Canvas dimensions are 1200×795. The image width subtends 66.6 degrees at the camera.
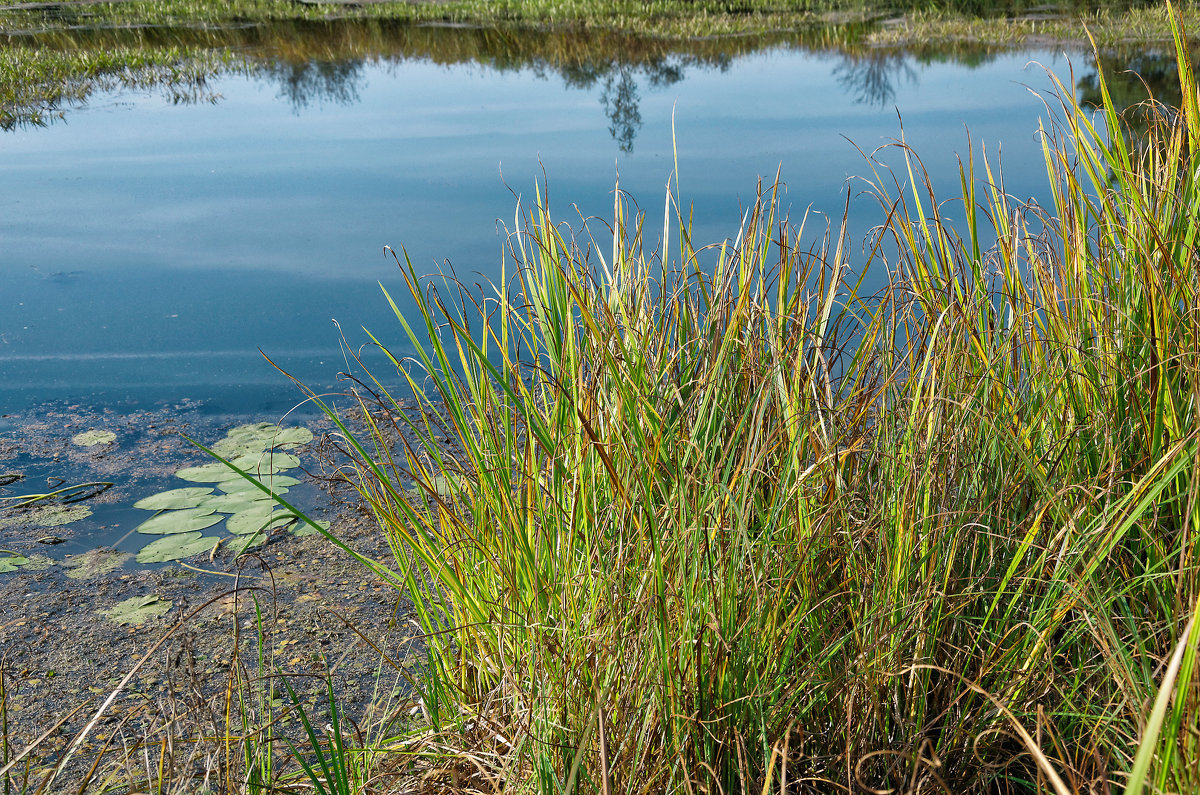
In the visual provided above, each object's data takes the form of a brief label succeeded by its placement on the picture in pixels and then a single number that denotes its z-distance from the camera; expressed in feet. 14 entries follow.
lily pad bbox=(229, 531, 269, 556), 8.10
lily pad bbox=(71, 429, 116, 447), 9.86
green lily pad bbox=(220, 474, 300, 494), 9.04
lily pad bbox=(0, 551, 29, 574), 7.70
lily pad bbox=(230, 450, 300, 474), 9.21
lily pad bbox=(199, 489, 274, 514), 8.80
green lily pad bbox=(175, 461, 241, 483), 9.31
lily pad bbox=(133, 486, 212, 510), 8.77
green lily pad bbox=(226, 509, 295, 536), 8.40
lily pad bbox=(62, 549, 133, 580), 7.68
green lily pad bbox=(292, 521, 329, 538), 8.39
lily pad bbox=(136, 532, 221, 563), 7.98
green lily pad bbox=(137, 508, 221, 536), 8.39
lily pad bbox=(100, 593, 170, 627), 7.13
